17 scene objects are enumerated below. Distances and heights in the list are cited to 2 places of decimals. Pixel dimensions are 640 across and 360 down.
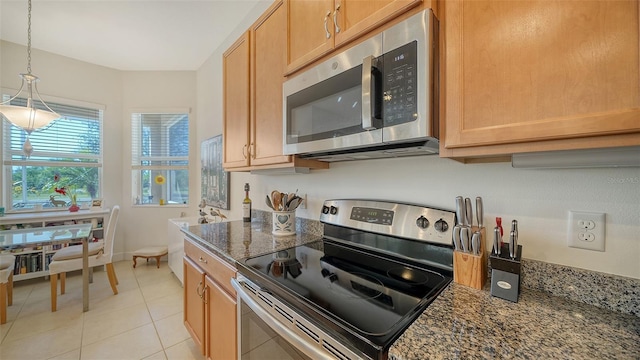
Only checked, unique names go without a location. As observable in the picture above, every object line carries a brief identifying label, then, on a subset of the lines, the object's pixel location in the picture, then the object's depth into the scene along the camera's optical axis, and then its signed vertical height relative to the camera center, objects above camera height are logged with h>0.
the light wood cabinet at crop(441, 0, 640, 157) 0.51 +0.26
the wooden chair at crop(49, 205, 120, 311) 2.27 -0.85
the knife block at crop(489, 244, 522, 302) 0.71 -0.30
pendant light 1.98 +0.54
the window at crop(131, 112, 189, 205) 3.72 +0.32
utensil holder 1.56 -0.30
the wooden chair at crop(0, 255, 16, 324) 1.99 -0.86
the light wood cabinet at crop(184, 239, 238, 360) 1.22 -0.75
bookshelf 2.73 -0.84
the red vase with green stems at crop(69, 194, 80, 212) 3.13 -0.38
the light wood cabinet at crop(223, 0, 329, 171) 1.38 +0.55
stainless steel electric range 0.64 -0.39
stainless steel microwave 0.76 +0.31
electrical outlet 0.71 -0.16
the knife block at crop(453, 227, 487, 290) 0.80 -0.31
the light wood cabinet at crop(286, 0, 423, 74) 0.88 +0.67
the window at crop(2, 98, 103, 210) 2.94 +0.22
